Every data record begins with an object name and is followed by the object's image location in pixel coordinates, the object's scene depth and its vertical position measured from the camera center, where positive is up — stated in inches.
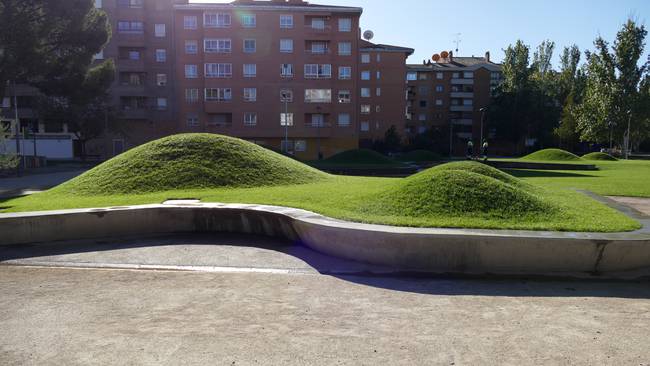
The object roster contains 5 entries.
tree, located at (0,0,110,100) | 1067.9 +254.8
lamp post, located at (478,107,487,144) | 3175.2 +183.0
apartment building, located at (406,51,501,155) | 3521.2 +332.9
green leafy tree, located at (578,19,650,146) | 2210.9 +246.5
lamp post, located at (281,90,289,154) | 2106.1 +92.7
